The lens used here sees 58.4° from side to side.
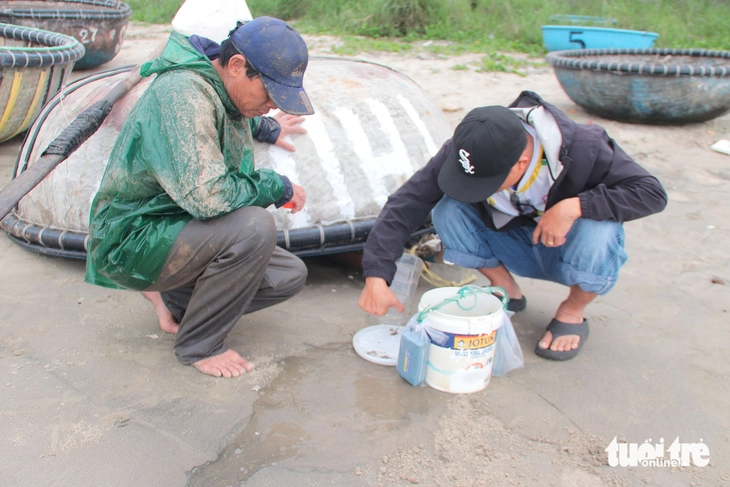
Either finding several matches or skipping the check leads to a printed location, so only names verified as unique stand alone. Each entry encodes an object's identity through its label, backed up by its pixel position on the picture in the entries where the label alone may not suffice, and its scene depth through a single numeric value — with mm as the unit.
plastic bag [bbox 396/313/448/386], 2137
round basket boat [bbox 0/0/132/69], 6566
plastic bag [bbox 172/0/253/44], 2967
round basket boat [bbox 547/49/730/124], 5289
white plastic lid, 2373
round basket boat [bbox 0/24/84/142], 4273
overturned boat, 2869
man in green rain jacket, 1963
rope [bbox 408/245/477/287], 3037
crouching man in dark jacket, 2072
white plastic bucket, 2082
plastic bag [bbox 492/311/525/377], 2271
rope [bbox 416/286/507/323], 2150
